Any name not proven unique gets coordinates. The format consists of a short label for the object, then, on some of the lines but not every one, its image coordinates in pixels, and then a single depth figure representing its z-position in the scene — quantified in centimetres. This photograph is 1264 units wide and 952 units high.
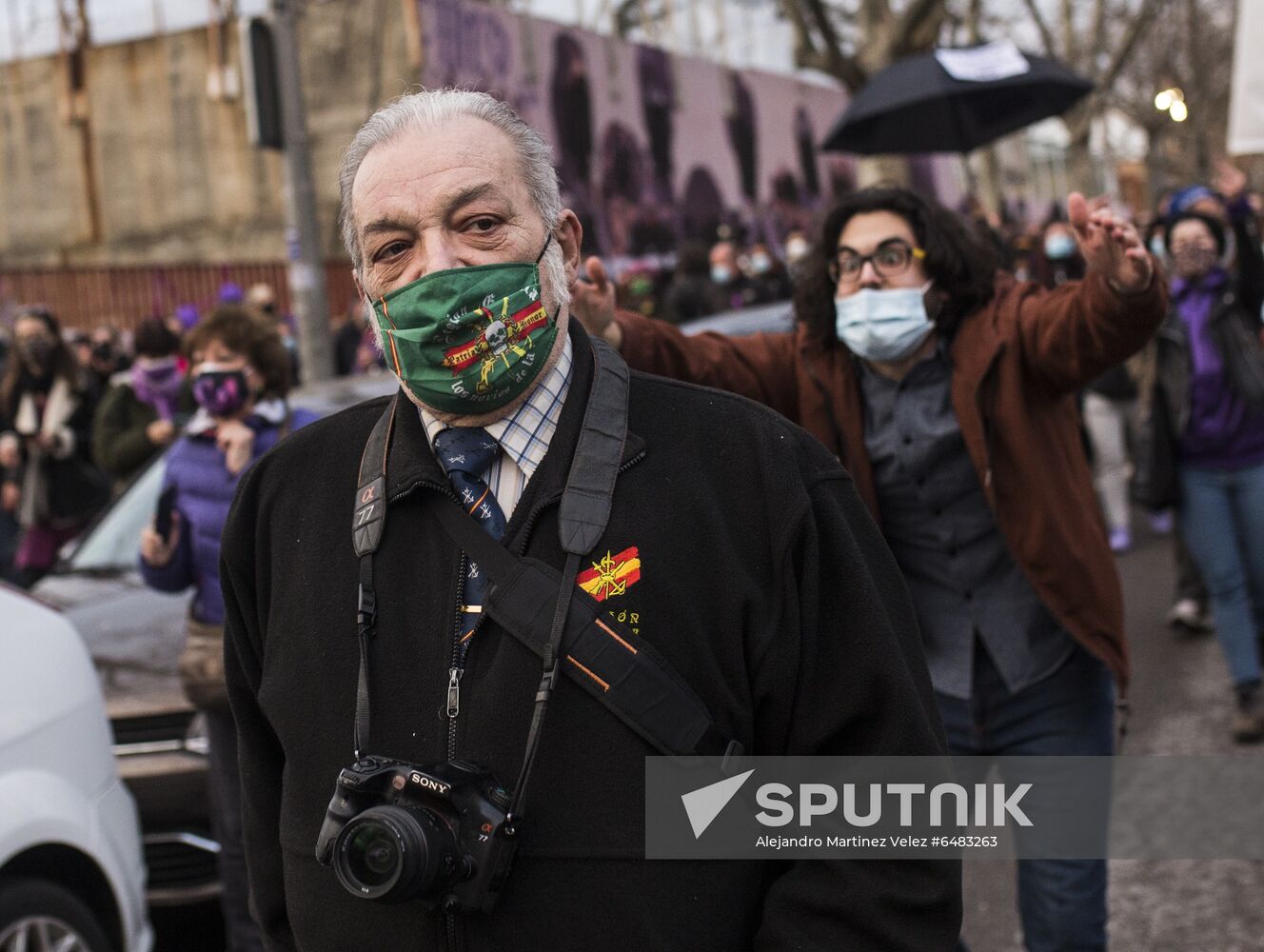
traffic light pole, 1070
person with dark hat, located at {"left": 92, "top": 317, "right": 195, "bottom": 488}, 812
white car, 350
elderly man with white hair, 188
